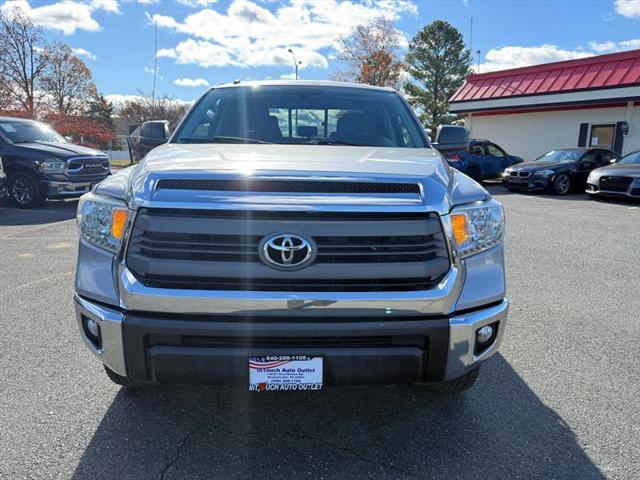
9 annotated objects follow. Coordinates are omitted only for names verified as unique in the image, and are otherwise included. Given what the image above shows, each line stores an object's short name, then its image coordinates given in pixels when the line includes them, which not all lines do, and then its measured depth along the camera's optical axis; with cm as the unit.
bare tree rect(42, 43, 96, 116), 3393
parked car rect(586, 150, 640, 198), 1194
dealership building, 1722
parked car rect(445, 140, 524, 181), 1697
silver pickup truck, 209
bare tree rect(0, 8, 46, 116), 3131
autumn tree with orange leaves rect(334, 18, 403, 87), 3897
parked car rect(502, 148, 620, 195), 1425
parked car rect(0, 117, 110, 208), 1043
